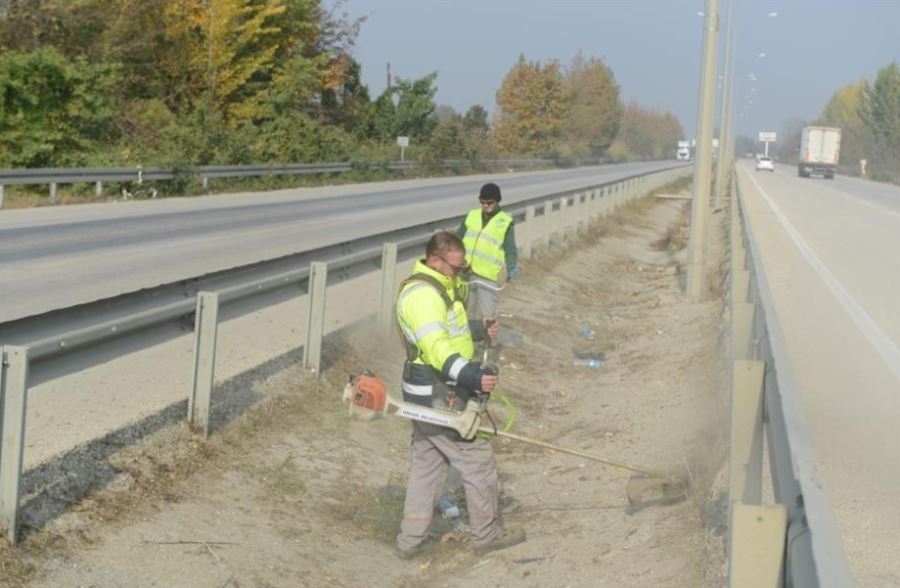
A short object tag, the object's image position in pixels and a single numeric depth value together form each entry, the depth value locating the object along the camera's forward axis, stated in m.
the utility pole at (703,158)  19.66
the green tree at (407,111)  70.31
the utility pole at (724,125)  48.98
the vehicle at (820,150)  92.44
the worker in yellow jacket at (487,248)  11.95
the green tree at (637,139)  178.75
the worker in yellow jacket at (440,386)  6.82
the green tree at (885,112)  133.38
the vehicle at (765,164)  120.50
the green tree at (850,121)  142.25
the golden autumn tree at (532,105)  109.00
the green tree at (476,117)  108.60
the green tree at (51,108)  33.78
